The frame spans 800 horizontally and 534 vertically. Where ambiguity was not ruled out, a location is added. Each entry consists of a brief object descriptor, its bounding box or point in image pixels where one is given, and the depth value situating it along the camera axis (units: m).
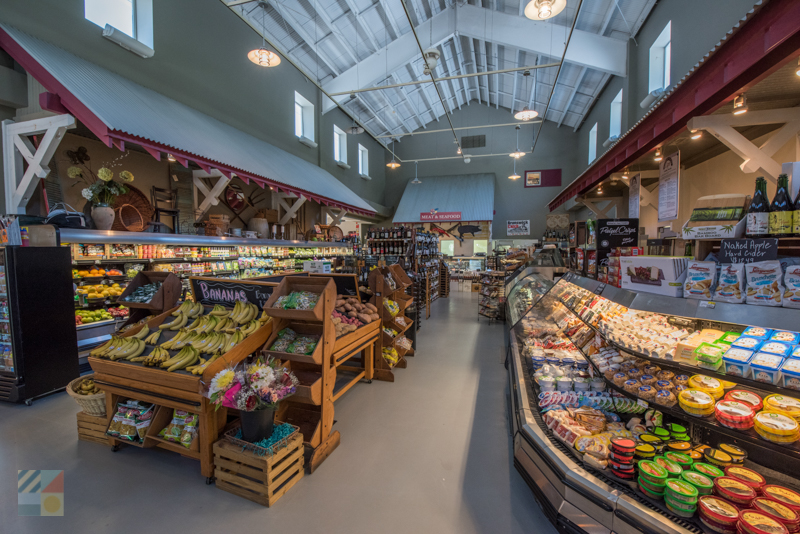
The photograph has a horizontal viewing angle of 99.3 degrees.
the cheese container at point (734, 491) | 1.45
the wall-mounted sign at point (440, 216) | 15.21
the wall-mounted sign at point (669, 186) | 3.60
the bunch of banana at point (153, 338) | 3.02
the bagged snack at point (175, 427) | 2.63
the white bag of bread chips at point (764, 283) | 1.51
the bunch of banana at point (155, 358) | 2.69
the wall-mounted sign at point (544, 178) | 16.44
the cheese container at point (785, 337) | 1.58
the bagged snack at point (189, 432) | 2.56
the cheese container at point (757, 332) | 1.67
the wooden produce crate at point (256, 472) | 2.25
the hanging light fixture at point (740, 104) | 2.37
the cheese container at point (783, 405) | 1.52
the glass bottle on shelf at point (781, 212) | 1.54
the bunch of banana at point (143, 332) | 3.13
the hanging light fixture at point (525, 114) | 7.98
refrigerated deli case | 1.52
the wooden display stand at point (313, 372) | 2.67
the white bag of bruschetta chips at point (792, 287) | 1.44
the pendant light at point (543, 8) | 4.75
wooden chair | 6.55
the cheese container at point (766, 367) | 1.46
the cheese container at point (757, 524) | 1.31
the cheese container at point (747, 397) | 1.64
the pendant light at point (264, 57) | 5.82
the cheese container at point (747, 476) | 1.52
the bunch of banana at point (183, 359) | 2.58
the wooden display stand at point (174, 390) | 2.45
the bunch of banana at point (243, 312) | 2.98
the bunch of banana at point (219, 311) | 3.14
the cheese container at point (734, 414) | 1.55
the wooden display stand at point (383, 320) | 4.42
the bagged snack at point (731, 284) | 1.63
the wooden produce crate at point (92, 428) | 2.96
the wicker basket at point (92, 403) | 2.91
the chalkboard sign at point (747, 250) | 1.58
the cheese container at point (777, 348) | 1.52
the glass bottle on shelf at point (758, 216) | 1.62
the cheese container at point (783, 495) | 1.40
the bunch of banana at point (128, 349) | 2.85
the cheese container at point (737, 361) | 1.56
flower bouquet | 2.19
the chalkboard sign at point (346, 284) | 4.16
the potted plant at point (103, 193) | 4.79
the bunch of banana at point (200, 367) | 2.46
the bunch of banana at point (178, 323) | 3.16
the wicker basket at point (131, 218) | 5.82
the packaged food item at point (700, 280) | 1.76
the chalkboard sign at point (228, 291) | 3.11
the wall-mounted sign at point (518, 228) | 16.91
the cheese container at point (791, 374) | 1.42
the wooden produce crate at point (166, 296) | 3.59
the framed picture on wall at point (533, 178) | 16.73
